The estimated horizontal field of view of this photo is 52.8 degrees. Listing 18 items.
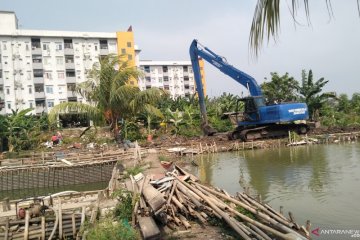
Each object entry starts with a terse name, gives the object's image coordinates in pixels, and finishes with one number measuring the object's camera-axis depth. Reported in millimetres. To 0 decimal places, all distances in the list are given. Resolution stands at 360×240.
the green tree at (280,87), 38594
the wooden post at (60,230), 8184
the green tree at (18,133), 30250
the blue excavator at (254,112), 25469
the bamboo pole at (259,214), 6507
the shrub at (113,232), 6914
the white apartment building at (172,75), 68062
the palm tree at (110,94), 19547
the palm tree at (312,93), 32281
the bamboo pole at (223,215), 6583
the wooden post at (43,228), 8072
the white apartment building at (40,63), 44375
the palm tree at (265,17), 2260
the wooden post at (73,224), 8355
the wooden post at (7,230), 7828
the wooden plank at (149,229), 6516
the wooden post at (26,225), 7957
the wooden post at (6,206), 10955
